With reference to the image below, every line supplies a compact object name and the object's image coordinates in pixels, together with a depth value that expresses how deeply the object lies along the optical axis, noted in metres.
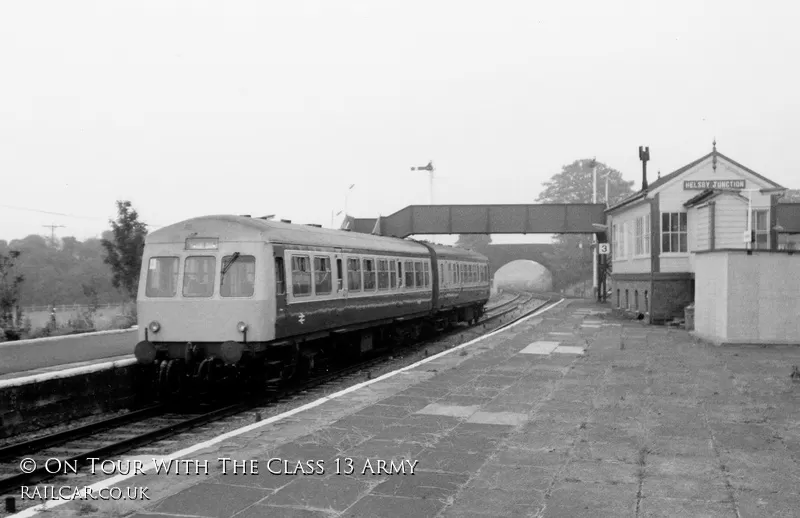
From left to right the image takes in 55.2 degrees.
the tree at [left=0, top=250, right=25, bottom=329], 17.67
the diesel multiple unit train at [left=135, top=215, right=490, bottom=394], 12.18
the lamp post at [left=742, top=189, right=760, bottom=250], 18.94
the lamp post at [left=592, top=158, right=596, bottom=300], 46.75
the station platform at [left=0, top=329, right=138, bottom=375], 13.41
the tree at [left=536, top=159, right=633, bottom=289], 73.56
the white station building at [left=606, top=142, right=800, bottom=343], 20.11
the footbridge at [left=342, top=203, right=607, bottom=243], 39.19
